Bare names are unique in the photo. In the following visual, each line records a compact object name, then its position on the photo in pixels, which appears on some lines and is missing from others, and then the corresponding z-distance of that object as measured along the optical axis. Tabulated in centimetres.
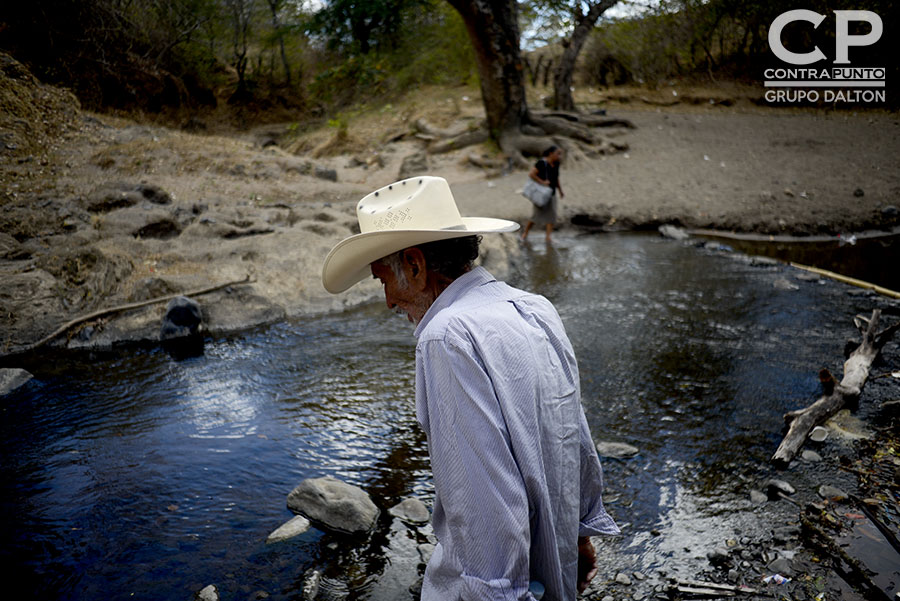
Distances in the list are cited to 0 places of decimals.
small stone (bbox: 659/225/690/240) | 1029
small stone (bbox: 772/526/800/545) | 296
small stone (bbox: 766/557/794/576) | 274
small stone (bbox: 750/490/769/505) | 332
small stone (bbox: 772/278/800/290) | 740
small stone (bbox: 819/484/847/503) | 323
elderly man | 117
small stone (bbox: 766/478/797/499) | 334
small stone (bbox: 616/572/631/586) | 278
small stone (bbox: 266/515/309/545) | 319
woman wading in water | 960
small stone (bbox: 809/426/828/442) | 385
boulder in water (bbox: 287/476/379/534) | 322
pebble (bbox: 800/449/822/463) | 366
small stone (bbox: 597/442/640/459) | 389
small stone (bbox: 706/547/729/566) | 286
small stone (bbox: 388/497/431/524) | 333
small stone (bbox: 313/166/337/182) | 1334
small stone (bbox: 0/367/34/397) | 489
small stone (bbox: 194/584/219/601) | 277
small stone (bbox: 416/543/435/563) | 303
